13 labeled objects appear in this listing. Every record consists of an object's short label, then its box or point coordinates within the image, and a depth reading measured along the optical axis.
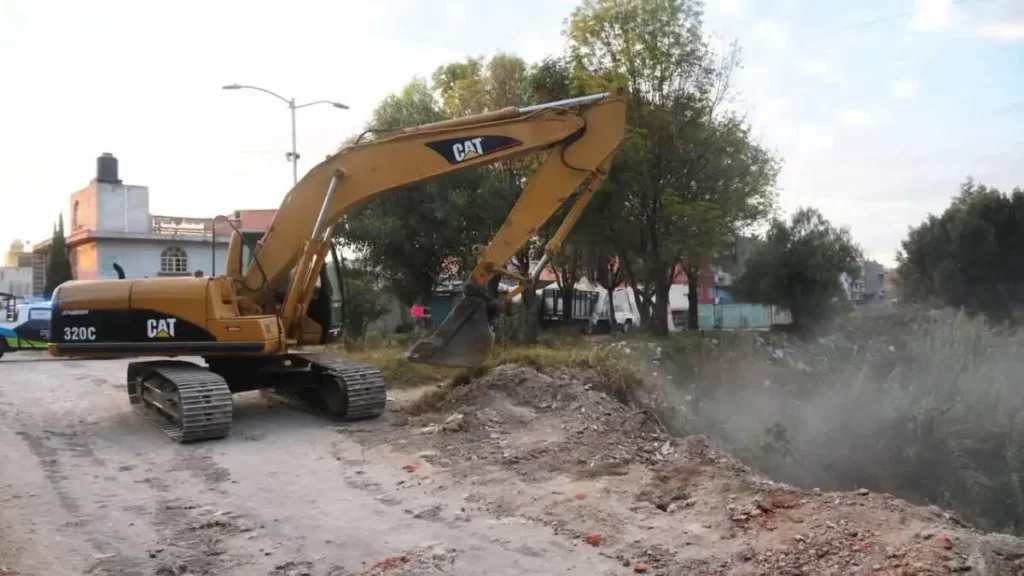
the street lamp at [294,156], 26.73
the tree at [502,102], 23.20
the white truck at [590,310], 34.78
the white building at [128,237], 40.59
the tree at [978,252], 28.70
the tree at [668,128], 22.69
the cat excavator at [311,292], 9.86
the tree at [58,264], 42.00
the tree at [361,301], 24.05
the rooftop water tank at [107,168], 42.78
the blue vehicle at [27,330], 21.61
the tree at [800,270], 31.53
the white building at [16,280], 51.25
